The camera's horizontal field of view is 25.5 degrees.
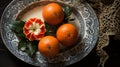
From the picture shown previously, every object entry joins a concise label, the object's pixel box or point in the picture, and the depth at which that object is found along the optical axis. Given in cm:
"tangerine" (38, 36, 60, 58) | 76
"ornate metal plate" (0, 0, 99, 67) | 81
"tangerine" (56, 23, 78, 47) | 78
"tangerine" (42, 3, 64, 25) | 80
